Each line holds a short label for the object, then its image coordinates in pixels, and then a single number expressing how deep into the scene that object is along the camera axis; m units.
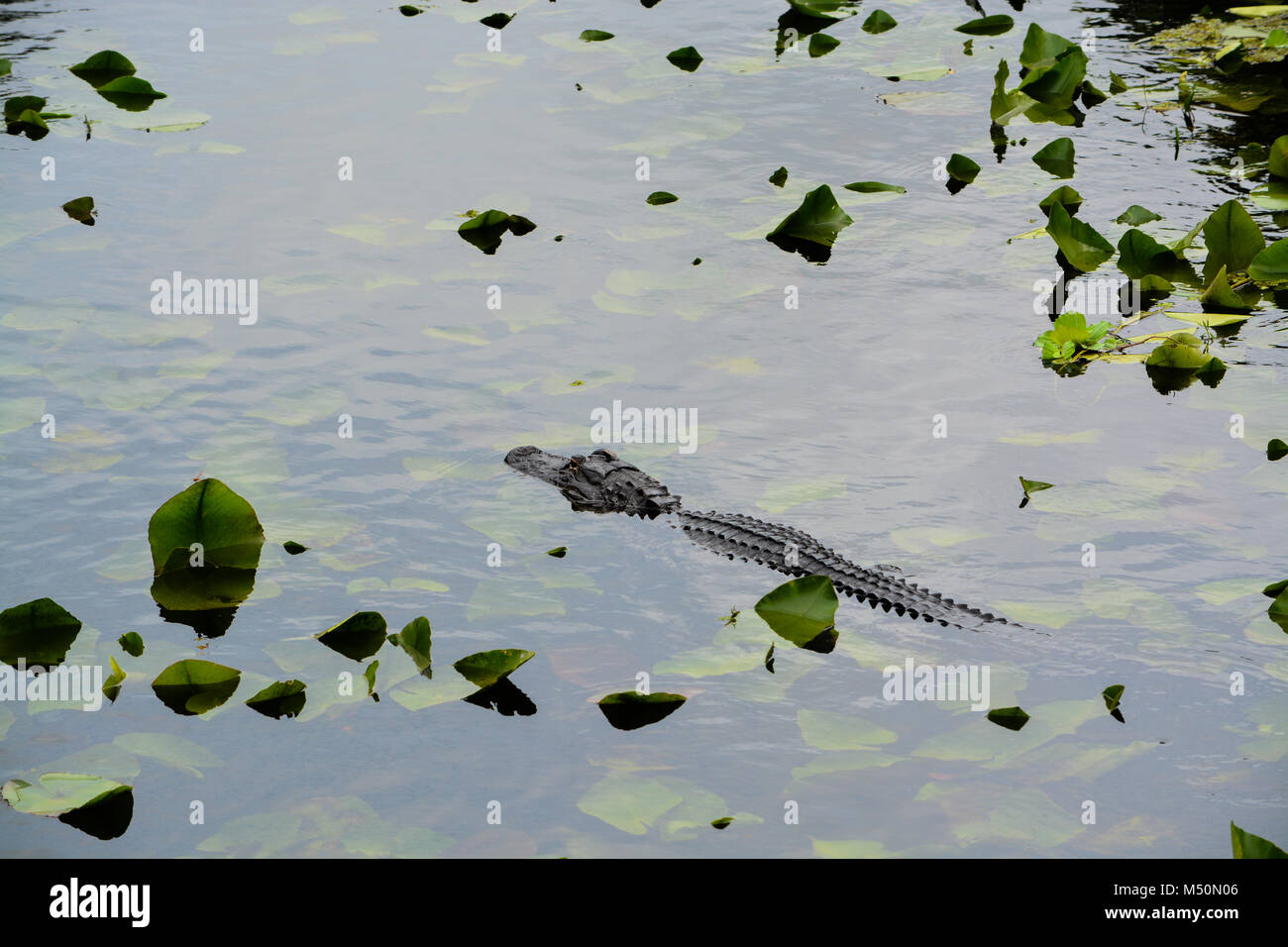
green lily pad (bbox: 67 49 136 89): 7.61
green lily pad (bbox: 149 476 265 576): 3.82
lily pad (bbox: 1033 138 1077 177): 6.69
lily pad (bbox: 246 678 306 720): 3.48
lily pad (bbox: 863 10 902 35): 8.54
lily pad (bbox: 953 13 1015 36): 8.48
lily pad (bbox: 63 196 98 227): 6.22
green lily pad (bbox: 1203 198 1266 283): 5.54
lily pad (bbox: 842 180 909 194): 6.54
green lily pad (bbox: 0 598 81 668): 3.63
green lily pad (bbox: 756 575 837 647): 3.81
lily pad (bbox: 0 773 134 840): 3.06
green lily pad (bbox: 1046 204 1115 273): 5.61
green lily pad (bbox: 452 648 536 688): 3.54
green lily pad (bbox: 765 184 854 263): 6.02
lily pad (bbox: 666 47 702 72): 7.89
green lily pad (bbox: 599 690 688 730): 3.51
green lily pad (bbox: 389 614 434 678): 3.61
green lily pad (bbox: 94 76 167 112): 7.39
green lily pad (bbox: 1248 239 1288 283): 5.33
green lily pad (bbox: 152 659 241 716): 3.52
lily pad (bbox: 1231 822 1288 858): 2.71
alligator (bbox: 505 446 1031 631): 3.93
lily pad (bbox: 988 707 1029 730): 3.45
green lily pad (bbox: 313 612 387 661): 3.68
